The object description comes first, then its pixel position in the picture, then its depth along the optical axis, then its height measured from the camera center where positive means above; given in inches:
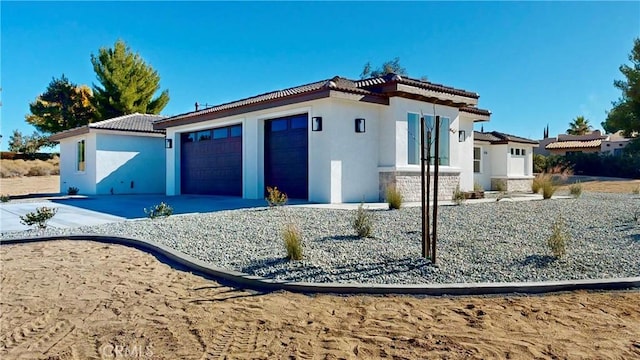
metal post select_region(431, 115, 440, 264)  210.3 -16.1
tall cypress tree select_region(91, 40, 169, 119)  1291.8 +314.2
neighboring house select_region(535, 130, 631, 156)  1642.8 +154.1
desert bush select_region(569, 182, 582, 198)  608.4 -17.4
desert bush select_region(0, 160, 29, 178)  1385.3 +44.2
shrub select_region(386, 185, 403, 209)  430.6 -20.8
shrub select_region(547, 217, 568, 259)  221.8 -35.6
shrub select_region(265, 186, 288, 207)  434.3 -20.7
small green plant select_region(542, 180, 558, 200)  576.7 -14.2
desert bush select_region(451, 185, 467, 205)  483.5 -21.3
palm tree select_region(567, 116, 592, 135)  2153.1 +284.3
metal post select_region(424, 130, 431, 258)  211.4 -10.5
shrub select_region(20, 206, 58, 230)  352.2 -32.7
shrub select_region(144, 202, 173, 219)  398.9 -29.7
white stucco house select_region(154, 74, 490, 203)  510.0 +56.6
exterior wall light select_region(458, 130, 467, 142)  654.5 +72.0
